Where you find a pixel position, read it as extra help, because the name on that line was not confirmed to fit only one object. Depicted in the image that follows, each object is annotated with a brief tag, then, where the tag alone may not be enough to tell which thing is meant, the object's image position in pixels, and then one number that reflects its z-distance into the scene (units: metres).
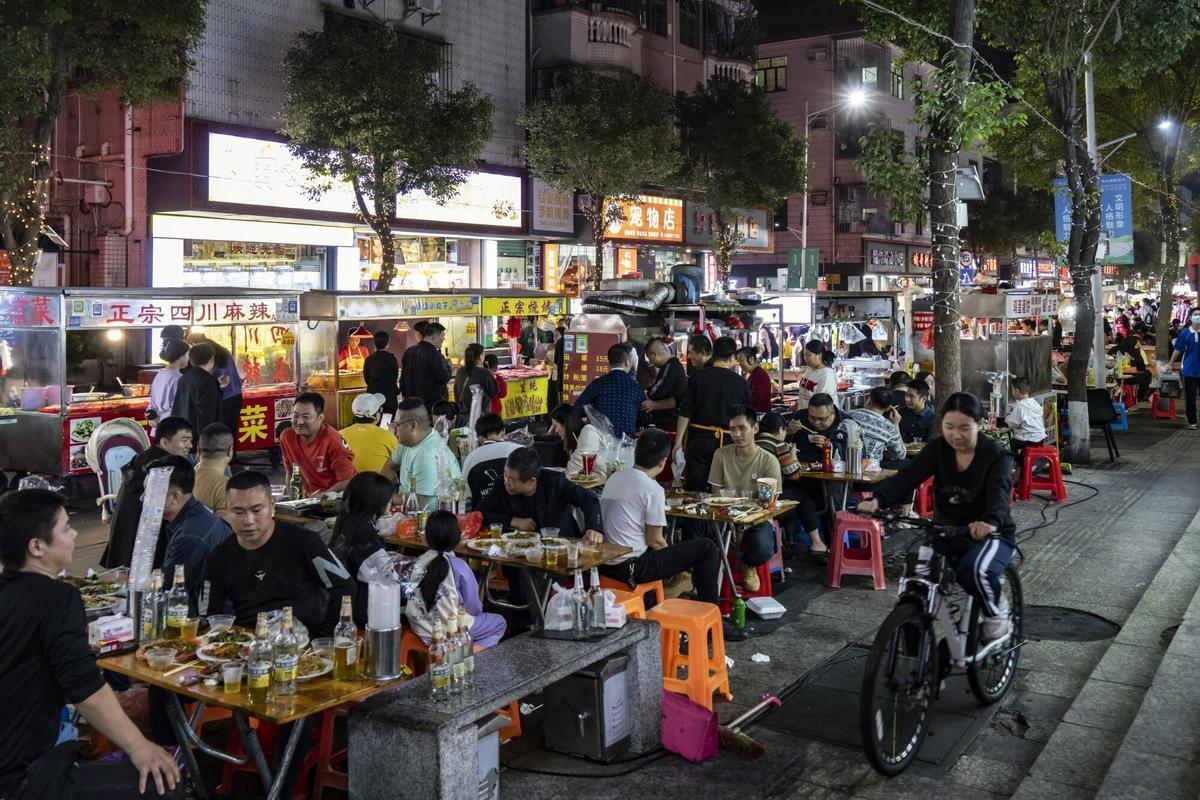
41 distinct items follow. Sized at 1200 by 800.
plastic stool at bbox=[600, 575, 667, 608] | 7.93
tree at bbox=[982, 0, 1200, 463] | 16.64
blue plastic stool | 21.62
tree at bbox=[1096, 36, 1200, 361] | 27.14
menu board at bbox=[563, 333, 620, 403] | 17.83
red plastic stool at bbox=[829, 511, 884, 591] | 10.09
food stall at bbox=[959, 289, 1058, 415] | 16.58
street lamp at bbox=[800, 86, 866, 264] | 31.25
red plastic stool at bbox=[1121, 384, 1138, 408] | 25.92
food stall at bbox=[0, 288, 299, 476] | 14.03
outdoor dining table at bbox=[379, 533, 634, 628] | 7.23
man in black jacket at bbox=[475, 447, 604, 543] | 8.08
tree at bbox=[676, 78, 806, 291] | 33.97
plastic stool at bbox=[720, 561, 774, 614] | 9.51
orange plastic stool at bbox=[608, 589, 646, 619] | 7.27
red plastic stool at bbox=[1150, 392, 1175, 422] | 23.86
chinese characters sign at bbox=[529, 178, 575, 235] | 29.56
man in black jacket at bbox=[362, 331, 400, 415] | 17.31
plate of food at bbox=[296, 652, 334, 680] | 5.12
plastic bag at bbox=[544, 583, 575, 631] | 6.09
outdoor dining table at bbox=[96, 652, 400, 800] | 4.73
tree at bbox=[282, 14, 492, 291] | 21.05
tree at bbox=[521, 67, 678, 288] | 27.75
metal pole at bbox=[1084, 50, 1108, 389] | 18.72
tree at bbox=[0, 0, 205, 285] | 15.78
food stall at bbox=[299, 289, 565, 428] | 18.34
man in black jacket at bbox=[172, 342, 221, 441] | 12.62
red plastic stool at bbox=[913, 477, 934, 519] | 12.48
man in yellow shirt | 10.06
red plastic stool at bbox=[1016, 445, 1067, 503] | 14.30
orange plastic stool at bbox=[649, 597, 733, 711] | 6.82
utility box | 6.09
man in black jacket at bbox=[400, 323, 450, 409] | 16.48
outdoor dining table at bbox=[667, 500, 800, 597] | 8.78
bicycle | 5.77
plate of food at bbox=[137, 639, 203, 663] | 5.36
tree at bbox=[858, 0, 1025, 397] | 11.75
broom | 6.32
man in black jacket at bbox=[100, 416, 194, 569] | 6.91
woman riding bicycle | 6.50
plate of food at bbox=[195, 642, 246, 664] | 5.23
